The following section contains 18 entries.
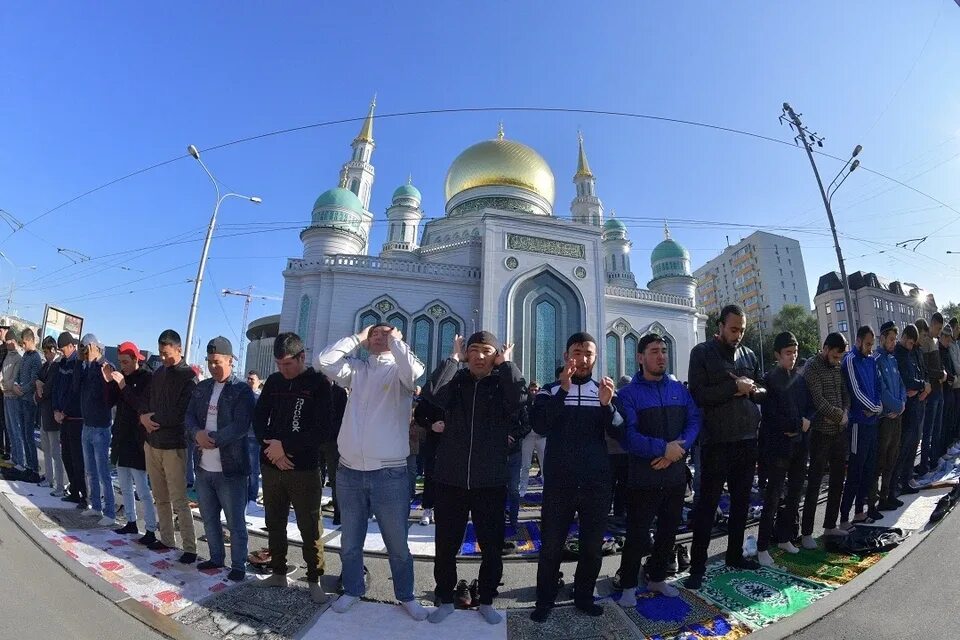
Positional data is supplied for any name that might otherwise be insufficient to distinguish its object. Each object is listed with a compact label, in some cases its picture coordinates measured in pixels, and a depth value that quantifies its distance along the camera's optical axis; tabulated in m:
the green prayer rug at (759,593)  2.59
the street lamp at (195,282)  11.53
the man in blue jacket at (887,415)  4.09
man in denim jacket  3.11
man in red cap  3.79
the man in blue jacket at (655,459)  2.75
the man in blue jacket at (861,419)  3.96
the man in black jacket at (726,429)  3.01
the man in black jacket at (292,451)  2.88
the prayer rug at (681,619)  2.43
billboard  10.79
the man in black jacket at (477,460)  2.63
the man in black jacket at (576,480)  2.58
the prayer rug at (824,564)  2.98
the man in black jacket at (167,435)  3.46
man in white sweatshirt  2.70
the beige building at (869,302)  34.00
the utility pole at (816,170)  9.73
